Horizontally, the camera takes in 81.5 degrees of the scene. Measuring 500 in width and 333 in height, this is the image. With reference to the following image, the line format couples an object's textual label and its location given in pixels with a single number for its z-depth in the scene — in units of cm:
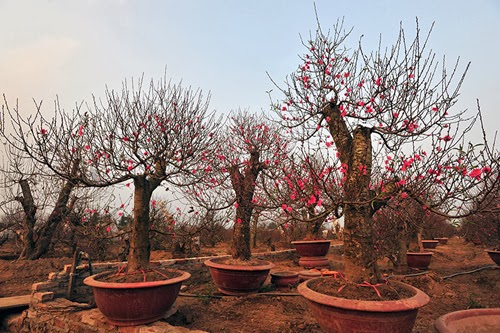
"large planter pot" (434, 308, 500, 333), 250
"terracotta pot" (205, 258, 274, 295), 547
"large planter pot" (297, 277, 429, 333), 268
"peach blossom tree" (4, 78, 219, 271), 445
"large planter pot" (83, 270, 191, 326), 372
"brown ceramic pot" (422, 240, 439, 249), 1212
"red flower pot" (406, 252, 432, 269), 860
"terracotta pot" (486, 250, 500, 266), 784
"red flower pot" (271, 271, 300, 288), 645
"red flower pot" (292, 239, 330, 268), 896
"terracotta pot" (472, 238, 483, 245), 1560
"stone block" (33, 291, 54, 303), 482
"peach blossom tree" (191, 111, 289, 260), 646
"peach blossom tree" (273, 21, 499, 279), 295
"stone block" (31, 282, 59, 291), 502
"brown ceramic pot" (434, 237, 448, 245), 1674
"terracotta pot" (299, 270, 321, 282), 704
